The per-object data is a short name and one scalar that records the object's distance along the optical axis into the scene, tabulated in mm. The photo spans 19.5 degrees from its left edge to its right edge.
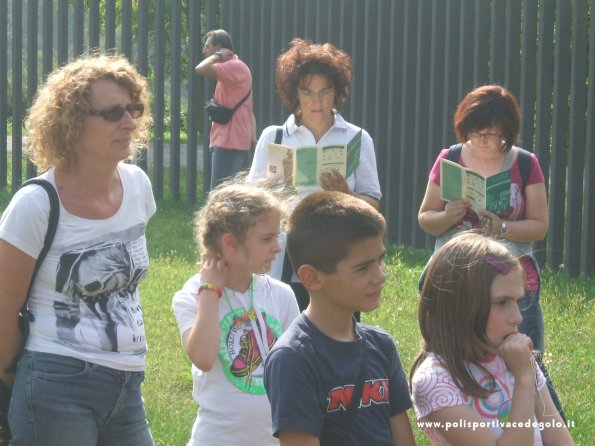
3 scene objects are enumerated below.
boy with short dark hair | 4803
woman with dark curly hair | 8837
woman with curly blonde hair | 5652
